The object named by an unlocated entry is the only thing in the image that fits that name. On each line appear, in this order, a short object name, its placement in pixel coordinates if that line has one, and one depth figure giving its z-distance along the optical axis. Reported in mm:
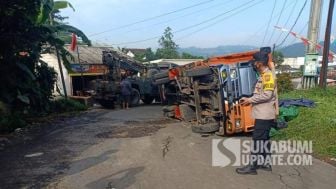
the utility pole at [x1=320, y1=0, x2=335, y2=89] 16594
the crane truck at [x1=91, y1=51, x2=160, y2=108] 21281
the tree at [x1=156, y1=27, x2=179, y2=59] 90062
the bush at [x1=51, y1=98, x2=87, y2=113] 18797
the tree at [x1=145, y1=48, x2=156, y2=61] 84938
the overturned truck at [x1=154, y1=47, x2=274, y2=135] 10688
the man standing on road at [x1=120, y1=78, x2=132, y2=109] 20656
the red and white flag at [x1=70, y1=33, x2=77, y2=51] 24500
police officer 7086
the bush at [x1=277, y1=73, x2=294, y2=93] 20375
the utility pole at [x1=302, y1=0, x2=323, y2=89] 17359
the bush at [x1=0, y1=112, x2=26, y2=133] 12882
